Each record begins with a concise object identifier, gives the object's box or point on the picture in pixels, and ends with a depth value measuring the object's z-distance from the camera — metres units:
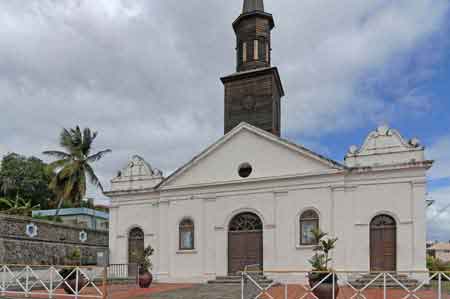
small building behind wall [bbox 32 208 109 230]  35.78
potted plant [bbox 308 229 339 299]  11.92
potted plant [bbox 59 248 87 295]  14.14
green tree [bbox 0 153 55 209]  43.28
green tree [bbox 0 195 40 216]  31.38
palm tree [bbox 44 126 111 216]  32.34
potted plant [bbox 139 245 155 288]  17.95
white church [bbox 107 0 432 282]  17.70
